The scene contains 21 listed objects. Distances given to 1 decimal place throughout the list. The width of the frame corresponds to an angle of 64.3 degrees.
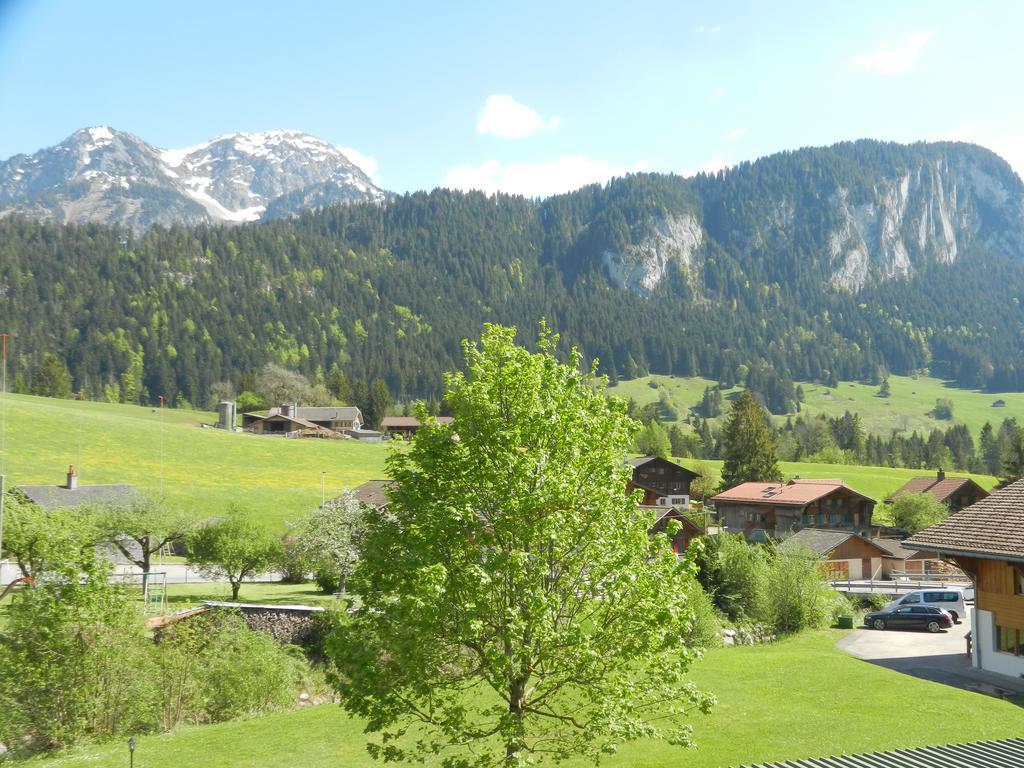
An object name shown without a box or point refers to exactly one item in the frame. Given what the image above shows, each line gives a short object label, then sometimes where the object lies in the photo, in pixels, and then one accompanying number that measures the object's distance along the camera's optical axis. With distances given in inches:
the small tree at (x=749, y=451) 4146.2
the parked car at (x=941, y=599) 1752.0
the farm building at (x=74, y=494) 2175.7
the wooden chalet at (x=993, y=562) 1122.0
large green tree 561.6
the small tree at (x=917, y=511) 3371.1
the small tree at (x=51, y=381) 6102.4
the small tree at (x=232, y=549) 1819.6
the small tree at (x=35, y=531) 1433.7
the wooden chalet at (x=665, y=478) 4104.3
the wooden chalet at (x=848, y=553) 2598.4
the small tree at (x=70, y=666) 992.9
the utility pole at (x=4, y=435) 2845.5
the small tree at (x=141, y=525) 1838.1
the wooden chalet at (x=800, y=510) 3260.3
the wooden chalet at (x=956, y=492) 3715.6
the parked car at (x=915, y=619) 1615.4
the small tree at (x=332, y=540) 1868.8
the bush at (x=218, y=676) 1130.7
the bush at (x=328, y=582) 1946.4
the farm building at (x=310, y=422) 5423.2
